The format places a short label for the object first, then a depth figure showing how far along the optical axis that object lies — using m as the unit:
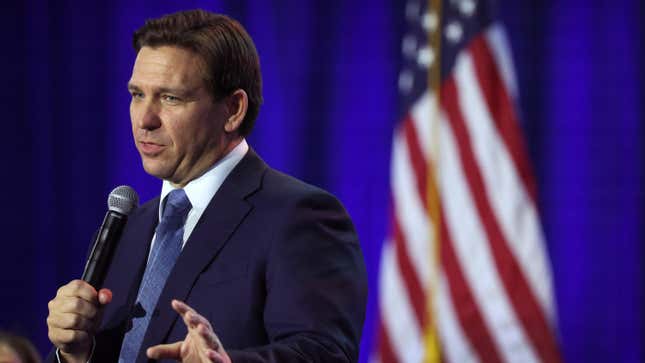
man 5.25
